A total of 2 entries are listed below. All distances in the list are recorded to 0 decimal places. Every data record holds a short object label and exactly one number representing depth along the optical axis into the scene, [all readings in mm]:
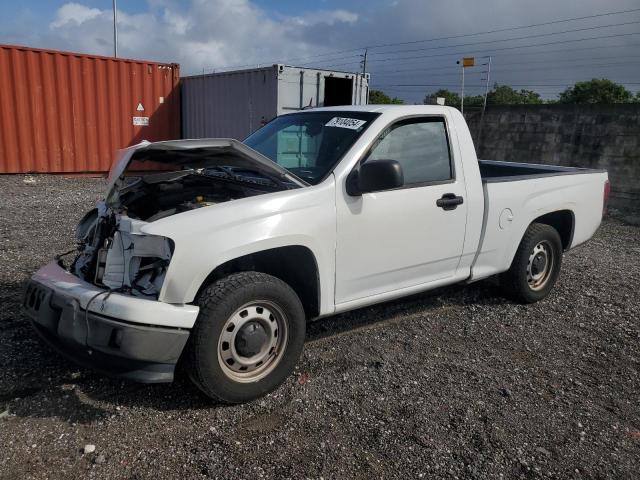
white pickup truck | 2795
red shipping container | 11344
